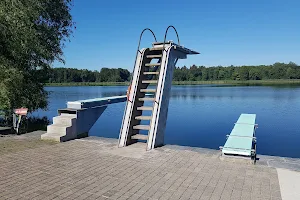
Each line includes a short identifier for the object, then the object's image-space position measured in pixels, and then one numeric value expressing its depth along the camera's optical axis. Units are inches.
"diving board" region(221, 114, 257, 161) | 222.3
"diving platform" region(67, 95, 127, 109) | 328.8
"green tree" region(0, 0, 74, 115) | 399.5
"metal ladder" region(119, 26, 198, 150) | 279.9
